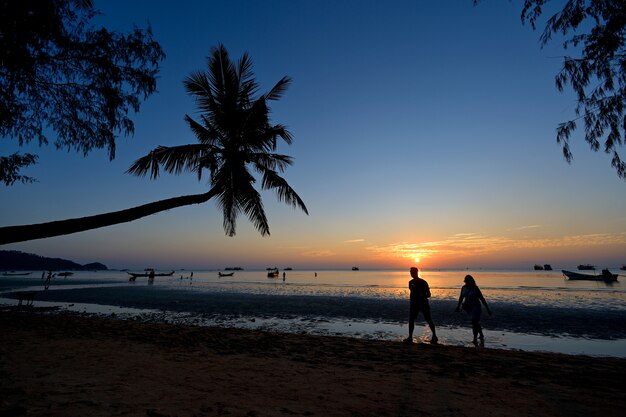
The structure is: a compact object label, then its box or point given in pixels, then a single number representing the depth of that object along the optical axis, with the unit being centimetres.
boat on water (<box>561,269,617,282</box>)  6322
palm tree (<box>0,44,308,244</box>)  978
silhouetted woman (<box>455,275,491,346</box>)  1144
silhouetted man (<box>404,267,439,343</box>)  1144
